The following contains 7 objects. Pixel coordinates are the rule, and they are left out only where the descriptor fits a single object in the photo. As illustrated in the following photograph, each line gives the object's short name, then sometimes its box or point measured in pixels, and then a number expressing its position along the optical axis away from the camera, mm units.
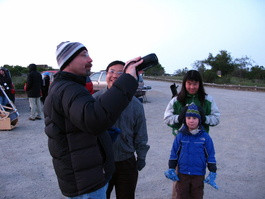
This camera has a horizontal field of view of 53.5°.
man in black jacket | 1441
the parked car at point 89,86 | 8556
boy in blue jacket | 2928
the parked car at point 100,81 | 13539
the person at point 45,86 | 10859
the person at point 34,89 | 8969
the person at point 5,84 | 8927
